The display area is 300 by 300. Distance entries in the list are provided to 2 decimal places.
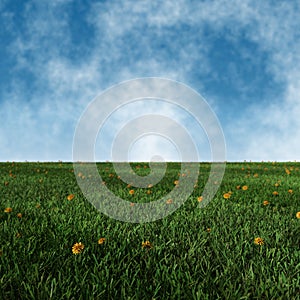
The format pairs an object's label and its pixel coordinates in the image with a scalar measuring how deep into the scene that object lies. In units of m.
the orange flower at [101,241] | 2.77
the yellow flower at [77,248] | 2.56
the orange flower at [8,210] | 4.01
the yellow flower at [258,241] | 2.82
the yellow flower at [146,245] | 2.70
